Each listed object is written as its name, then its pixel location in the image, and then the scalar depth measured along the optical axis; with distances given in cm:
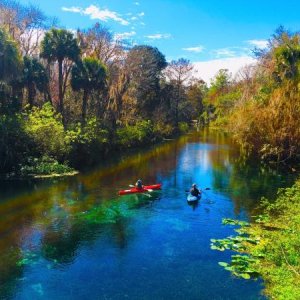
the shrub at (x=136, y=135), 3826
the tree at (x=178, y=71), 6200
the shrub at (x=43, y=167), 2439
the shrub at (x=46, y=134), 2574
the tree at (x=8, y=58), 2336
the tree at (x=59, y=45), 3218
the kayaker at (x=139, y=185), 2104
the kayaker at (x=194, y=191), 1984
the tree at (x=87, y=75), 3384
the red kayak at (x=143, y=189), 2068
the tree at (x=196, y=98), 7939
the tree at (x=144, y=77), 4814
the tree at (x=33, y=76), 3076
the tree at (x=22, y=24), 3426
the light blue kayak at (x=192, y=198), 1937
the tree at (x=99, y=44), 4190
